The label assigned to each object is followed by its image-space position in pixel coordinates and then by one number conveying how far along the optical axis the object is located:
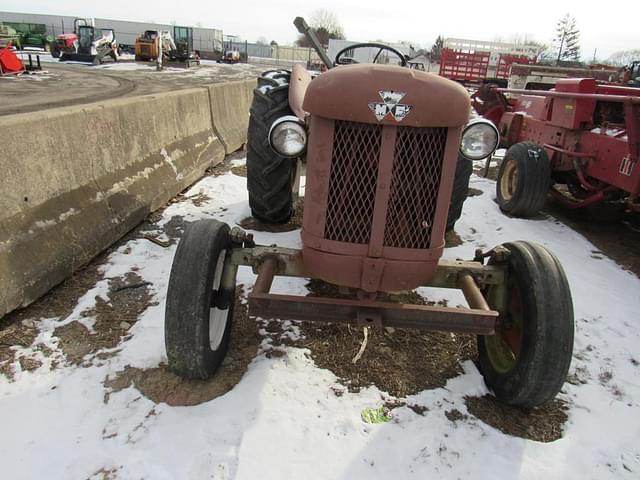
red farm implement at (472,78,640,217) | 4.38
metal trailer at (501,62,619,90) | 13.54
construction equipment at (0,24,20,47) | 16.88
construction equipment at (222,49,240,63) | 40.75
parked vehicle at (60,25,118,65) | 26.28
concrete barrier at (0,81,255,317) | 2.83
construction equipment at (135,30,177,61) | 28.94
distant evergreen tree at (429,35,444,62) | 37.88
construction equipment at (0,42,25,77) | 16.31
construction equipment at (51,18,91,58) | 27.23
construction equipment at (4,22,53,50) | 35.53
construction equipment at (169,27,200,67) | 29.06
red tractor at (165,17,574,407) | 2.06
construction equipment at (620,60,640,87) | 8.18
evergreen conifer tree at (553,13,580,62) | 56.88
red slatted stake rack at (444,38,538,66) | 26.62
